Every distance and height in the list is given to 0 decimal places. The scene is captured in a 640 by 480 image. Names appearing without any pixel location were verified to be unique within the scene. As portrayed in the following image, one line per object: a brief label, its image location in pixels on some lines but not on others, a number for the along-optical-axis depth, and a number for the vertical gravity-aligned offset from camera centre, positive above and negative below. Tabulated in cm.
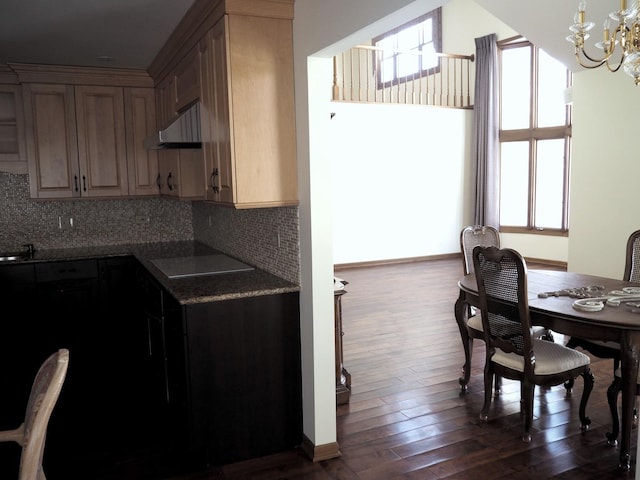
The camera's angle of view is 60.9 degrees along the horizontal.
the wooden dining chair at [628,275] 323 -65
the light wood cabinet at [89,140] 449 +41
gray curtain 898 +82
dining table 262 -68
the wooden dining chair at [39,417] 148 -62
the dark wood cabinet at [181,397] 273 -124
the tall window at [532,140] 844 +64
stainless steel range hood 338 +34
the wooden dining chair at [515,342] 286 -88
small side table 339 -107
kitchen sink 438 -53
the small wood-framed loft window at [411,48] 997 +251
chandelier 287 +80
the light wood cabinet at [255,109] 271 +39
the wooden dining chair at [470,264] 361 -63
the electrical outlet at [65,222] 492 -30
